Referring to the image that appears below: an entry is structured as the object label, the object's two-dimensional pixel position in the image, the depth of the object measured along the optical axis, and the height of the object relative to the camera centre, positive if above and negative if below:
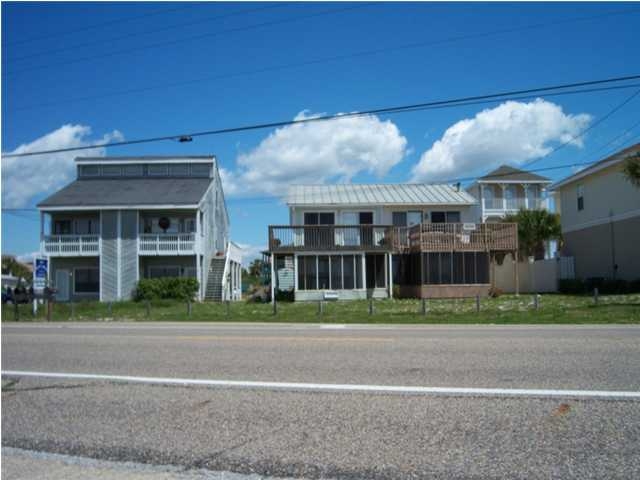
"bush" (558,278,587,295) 31.02 -0.84
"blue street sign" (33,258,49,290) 25.12 +0.35
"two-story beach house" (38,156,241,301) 36.19 +3.33
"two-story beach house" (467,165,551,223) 47.16 +6.49
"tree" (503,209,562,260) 39.97 +2.99
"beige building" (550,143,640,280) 30.05 +2.86
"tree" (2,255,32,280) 85.59 +2.09
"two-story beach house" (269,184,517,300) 31.36 +0.95
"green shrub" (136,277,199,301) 34.38 -0.59
